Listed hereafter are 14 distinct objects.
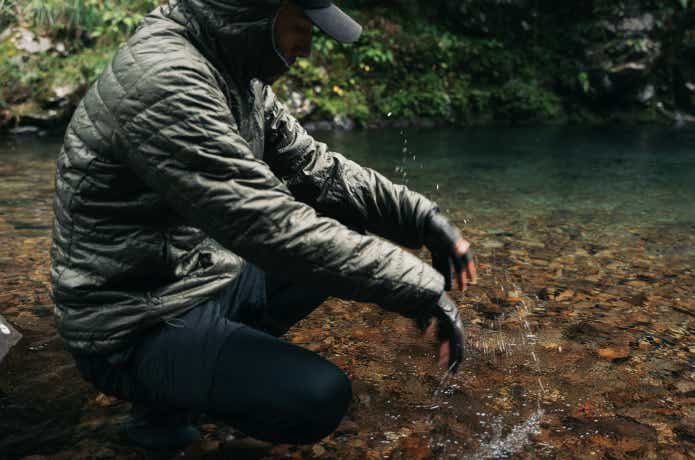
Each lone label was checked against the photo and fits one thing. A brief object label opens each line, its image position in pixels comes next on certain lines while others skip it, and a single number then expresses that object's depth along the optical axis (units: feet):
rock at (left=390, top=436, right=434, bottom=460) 8.06
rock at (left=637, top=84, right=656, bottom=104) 53.01
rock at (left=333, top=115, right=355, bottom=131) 44.01
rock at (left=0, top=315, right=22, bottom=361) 10.49
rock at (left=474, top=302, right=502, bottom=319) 13.05
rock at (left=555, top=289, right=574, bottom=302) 13.83
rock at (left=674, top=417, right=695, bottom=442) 8.53
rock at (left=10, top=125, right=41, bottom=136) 36.47
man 6.19
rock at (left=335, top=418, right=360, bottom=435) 8.62
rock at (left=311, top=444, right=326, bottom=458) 8.09
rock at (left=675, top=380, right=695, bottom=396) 9.75
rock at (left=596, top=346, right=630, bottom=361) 11.04
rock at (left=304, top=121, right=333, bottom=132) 42.78
